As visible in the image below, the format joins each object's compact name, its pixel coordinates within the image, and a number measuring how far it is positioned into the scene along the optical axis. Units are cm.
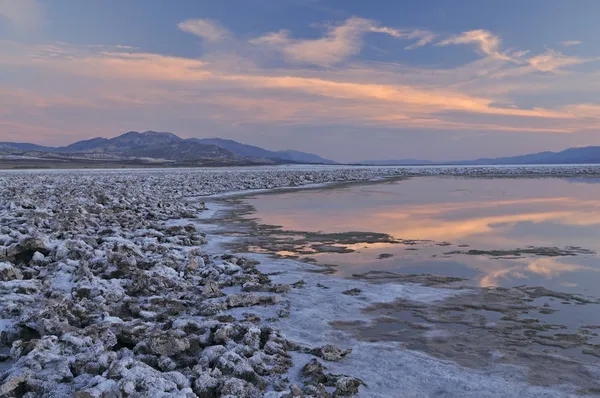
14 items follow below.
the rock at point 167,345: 509
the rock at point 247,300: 724
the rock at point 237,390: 428
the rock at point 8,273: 743
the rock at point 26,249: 886
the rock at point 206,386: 433
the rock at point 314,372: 479
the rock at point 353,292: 797
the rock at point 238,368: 467
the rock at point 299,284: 848
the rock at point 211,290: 771
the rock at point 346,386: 455
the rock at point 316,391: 438
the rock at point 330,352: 539
